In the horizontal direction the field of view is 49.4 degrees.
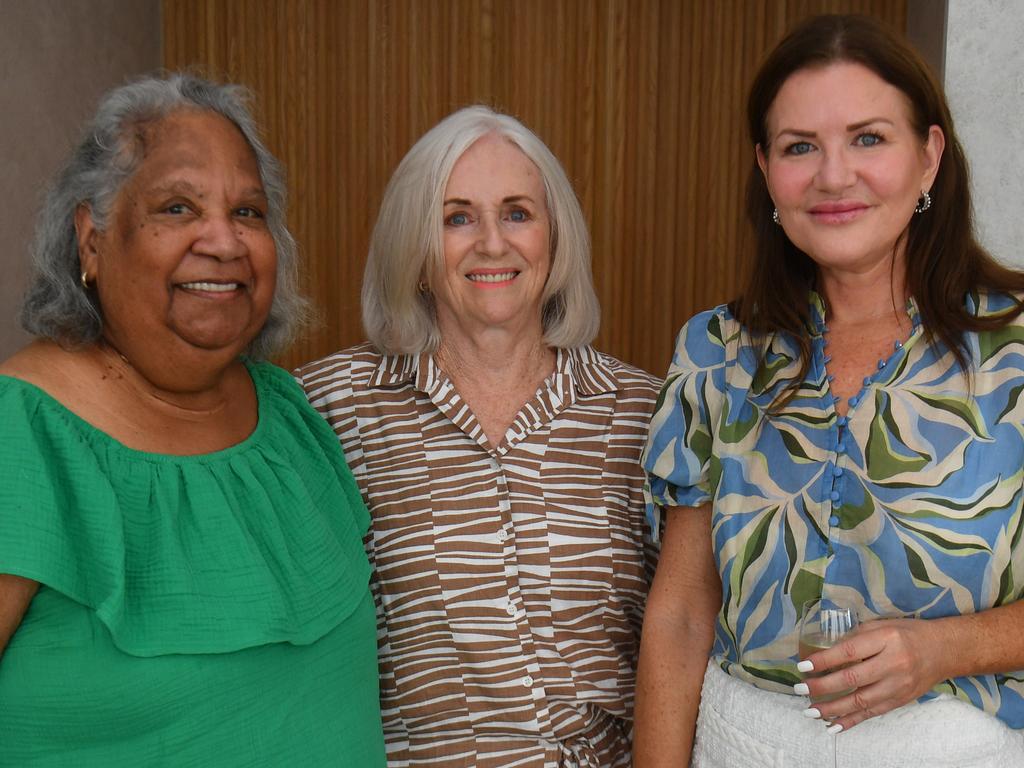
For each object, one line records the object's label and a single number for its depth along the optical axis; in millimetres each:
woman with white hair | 2125
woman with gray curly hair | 1484
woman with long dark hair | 1598
